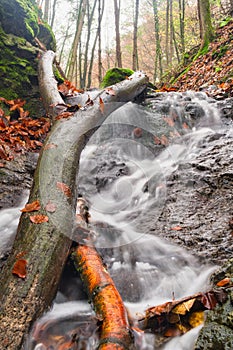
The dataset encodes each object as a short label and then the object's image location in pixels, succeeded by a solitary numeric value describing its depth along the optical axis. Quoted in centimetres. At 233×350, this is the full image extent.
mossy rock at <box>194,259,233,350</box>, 146
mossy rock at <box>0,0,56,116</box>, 524
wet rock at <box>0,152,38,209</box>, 312
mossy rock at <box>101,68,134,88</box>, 833
